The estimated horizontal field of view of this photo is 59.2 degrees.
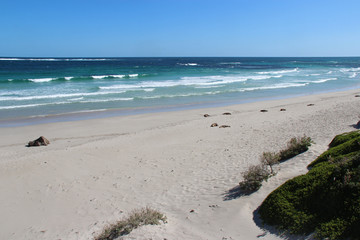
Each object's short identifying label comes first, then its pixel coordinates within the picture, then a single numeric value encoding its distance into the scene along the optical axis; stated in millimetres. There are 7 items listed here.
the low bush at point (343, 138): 6777
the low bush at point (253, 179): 5859
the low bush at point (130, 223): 4637
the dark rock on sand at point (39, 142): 11812
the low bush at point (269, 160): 6461
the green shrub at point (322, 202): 3883
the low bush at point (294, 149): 7547
